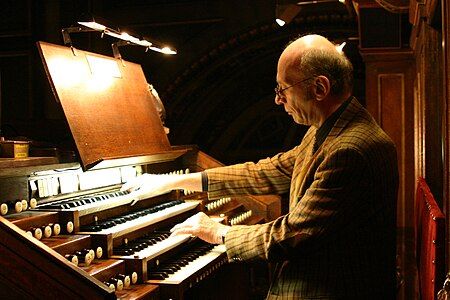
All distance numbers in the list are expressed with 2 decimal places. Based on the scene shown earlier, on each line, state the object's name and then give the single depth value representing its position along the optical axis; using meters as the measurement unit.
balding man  2.24
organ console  2.28
